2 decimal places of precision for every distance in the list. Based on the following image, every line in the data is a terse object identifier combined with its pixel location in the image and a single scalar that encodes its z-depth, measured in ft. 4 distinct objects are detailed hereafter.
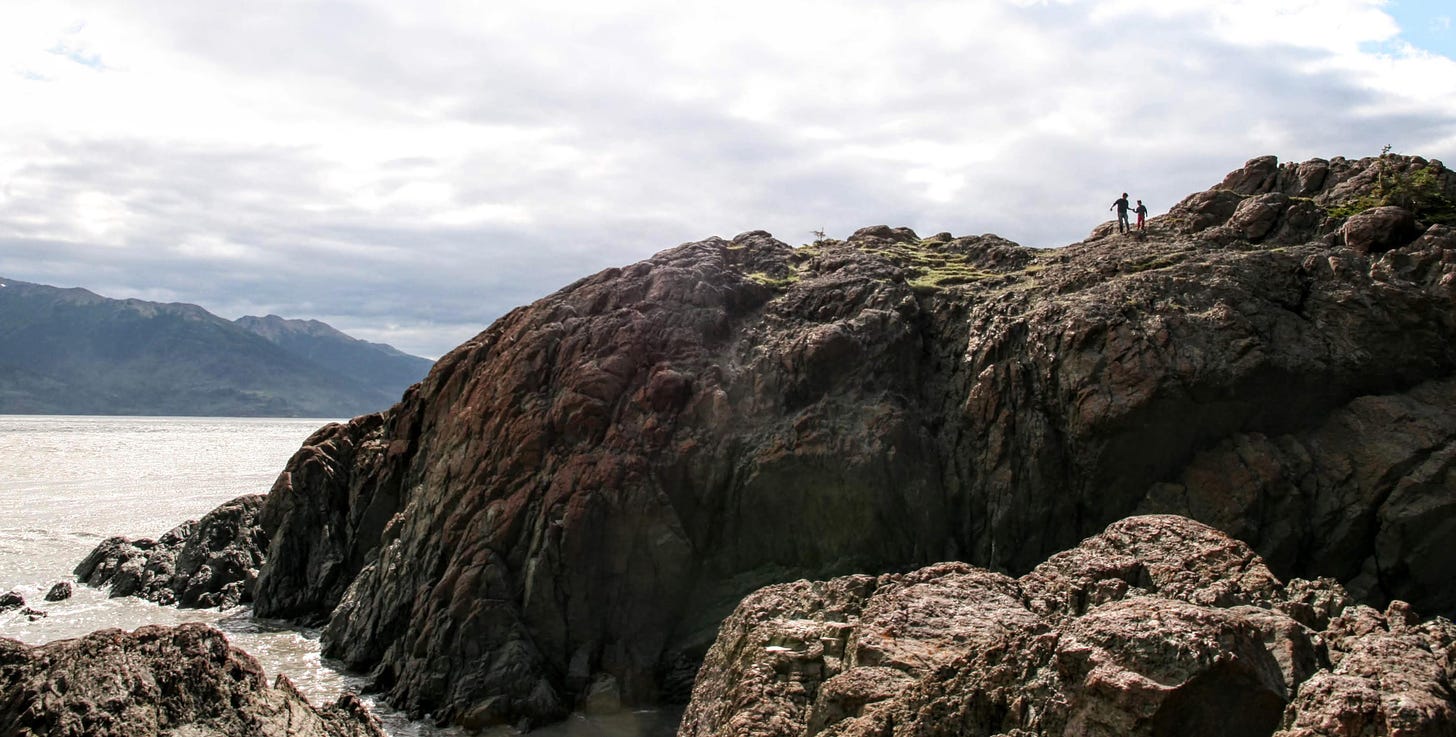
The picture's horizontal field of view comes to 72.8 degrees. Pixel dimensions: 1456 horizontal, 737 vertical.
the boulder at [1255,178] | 123.85
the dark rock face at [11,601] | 113.96
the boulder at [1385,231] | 97.30
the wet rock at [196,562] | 125.90
